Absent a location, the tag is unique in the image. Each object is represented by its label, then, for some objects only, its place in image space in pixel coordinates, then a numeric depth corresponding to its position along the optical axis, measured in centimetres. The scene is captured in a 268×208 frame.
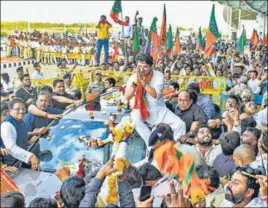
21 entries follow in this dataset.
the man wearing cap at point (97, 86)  523
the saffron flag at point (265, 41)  1286
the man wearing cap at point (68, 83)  540
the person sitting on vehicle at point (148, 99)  315
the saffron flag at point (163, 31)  726
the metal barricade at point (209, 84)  605
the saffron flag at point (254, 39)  1396
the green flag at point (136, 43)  702
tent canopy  2292
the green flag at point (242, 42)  1077
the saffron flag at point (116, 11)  730
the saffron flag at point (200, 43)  1090
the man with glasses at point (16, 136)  301
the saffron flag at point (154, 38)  736
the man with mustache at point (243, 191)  210
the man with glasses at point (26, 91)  455
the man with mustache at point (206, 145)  286
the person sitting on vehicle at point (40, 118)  351
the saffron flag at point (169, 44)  847
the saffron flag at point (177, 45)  1014
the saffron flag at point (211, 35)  779
